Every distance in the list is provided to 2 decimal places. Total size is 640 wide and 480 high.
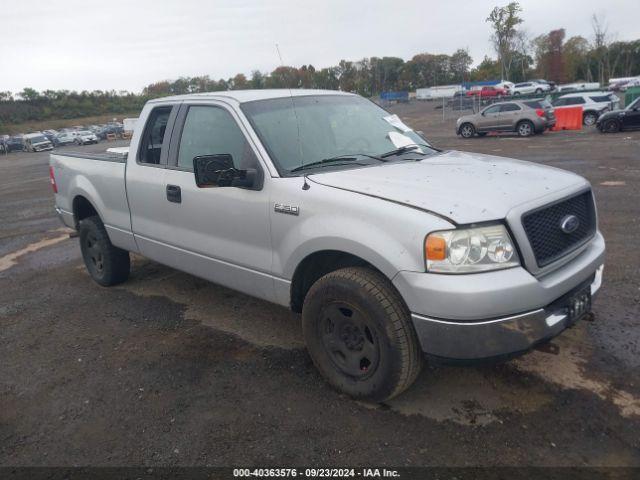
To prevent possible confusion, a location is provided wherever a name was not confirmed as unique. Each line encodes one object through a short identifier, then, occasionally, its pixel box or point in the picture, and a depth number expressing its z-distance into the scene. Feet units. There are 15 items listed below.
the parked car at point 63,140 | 155.52
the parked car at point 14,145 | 153.48
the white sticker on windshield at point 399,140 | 13.32
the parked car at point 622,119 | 60.64
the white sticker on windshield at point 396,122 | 14.33
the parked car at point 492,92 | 165.62
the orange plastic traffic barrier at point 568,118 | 73.26
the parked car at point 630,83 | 165.95
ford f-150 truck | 8.68
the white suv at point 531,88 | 179.22
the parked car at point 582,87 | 145.07
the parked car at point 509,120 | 66.90
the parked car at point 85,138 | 149.48
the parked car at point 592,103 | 74.08
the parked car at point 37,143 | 146.10
